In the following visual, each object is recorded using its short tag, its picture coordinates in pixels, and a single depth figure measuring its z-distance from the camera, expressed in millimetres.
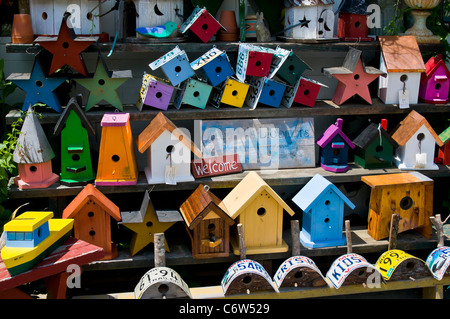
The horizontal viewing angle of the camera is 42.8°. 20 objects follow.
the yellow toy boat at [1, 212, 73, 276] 3309
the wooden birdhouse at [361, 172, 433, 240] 4367
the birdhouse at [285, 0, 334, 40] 4465
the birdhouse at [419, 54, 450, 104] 4695
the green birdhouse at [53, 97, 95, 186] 4105
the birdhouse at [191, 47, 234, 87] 4297
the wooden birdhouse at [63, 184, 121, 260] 3967
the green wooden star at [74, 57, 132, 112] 4262
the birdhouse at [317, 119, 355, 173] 4473
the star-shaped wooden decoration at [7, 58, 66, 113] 4195
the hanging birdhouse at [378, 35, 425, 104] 4621
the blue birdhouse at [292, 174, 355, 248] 4246
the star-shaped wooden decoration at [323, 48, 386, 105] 4547
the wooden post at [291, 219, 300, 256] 4109
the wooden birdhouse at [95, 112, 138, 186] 4109
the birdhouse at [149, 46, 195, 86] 4223
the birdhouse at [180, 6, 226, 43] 4273
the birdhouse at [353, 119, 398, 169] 4547
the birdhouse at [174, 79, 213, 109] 4328
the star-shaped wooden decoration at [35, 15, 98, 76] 4078
